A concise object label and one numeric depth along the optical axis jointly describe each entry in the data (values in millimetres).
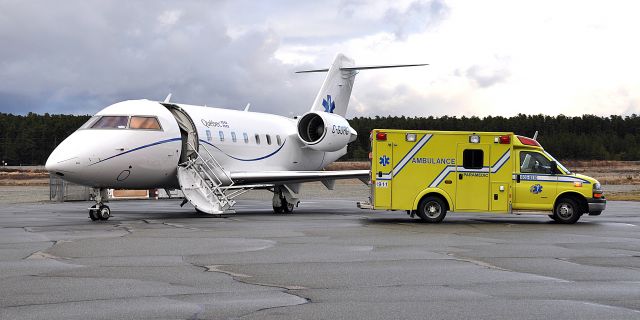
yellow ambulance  21406
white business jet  22078
